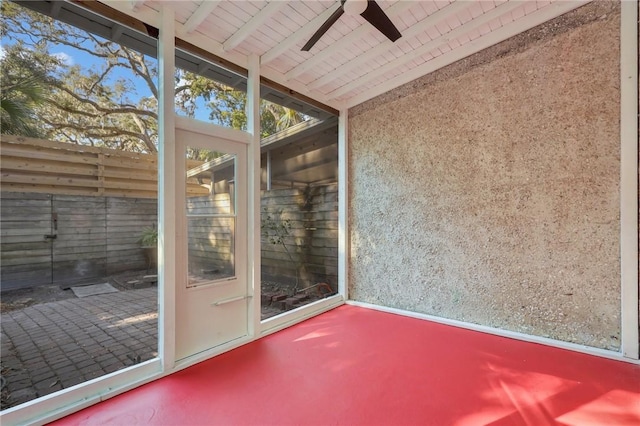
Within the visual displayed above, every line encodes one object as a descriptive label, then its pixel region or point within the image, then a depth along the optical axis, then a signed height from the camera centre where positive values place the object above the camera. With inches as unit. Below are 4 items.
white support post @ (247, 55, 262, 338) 124.3 +10.6
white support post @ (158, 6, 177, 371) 96.4 +4.9
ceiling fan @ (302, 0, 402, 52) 87.3 +57.7
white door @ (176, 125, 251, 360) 104.2 -11.0
